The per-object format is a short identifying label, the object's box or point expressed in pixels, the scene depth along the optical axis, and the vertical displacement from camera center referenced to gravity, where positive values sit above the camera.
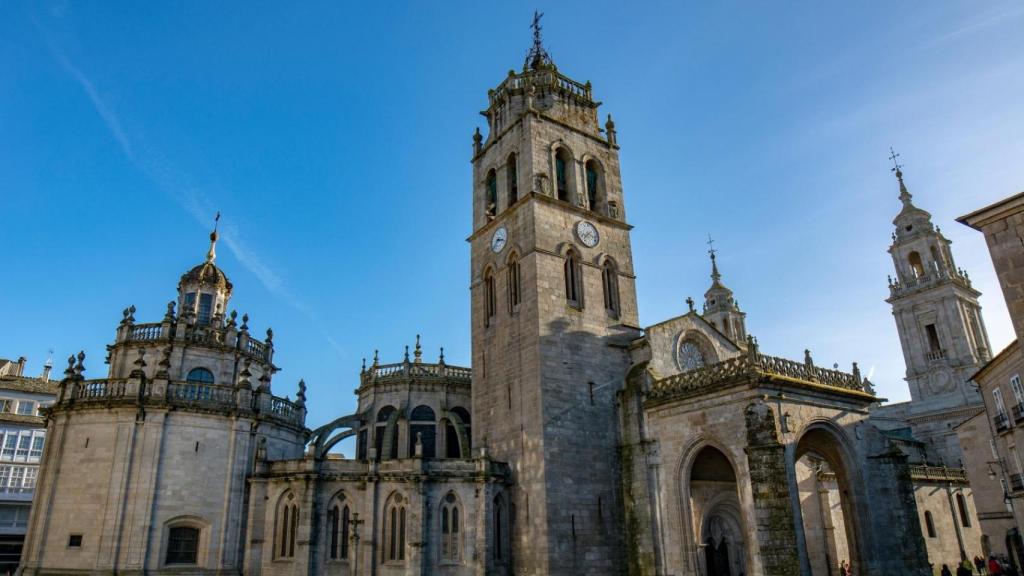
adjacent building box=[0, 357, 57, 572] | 38.62 +5.30
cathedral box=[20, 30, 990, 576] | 23.30 +2.81
